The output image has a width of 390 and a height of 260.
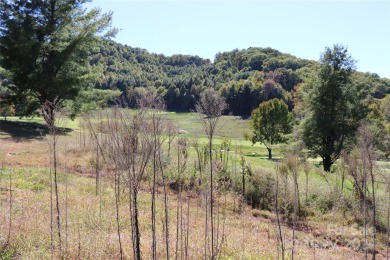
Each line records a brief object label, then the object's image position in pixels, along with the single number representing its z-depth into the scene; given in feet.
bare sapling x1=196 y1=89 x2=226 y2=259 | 21.38
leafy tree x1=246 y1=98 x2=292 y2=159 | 136.36
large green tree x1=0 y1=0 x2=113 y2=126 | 73.31
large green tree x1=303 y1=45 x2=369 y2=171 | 78.67
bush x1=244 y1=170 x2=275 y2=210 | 53.01
